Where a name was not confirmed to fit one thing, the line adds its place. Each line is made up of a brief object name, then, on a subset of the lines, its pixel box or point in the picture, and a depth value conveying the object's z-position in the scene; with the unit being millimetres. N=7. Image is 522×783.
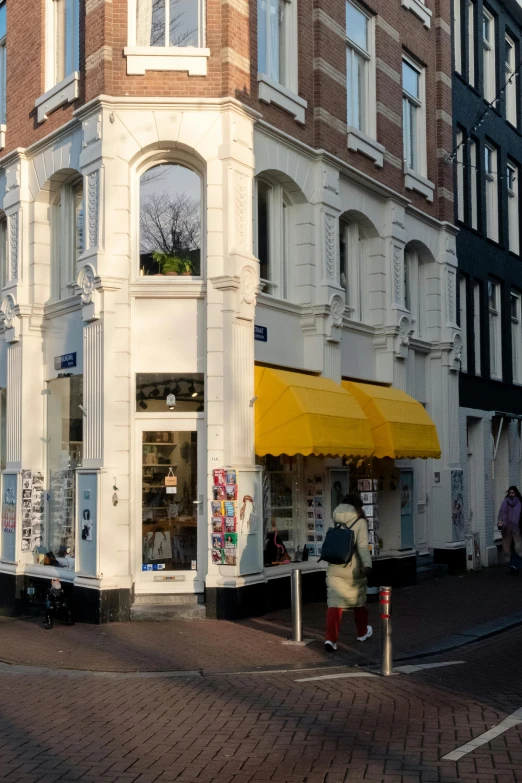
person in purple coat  22078
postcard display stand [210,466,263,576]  14133
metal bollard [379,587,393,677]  10195
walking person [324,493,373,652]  11469
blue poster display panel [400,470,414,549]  19547
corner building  14492
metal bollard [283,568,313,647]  11992
